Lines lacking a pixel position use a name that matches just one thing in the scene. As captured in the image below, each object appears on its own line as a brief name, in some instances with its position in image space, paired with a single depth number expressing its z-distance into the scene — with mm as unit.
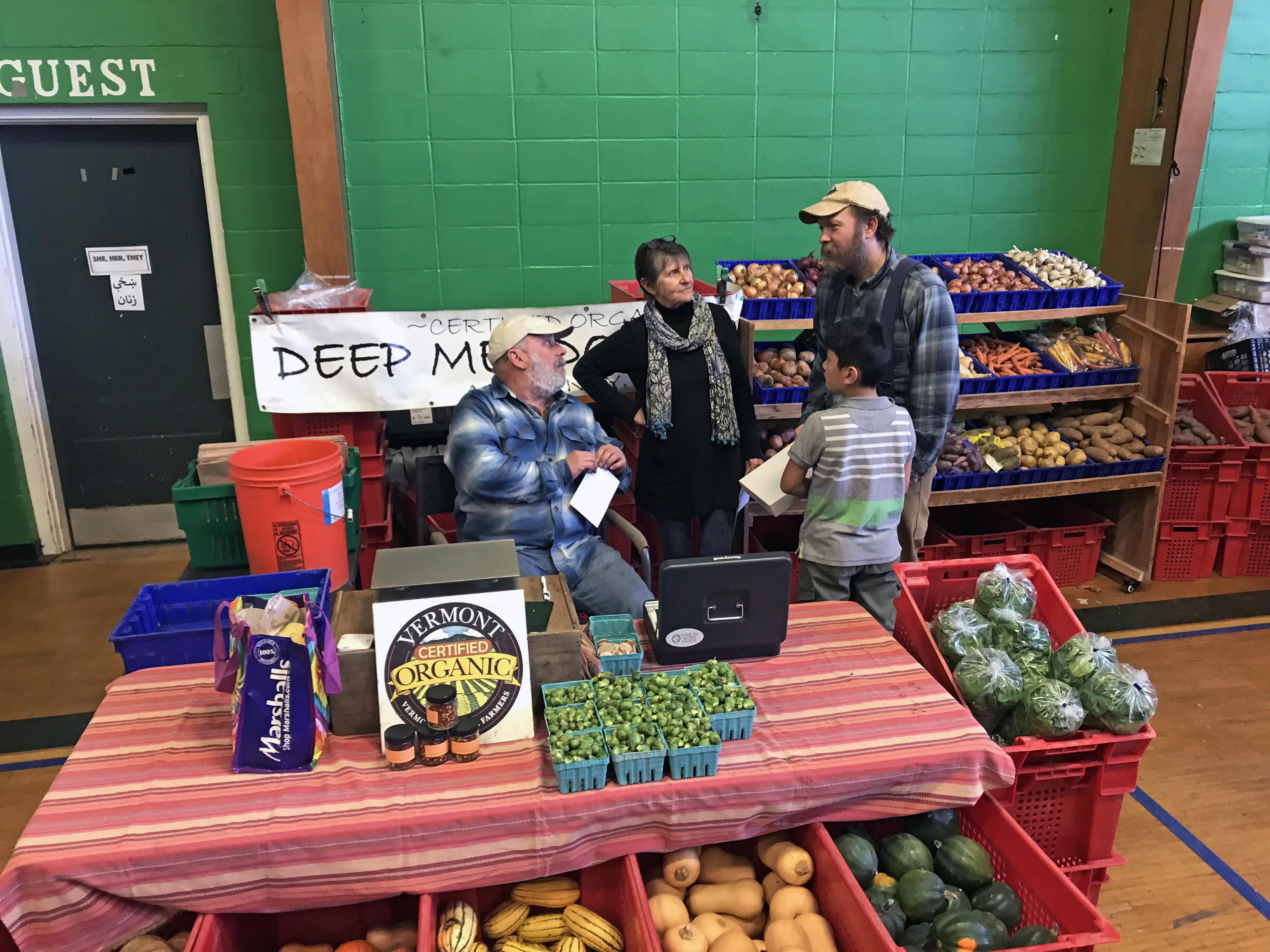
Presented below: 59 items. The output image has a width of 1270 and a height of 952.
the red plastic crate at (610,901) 1968
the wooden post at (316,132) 4680
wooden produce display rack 4785
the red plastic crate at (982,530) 5008
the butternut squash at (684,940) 2004
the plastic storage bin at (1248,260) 5906
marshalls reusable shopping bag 2053
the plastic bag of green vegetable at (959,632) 2684
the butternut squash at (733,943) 2031
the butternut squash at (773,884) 2209
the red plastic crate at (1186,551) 5234
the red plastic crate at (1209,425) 5102
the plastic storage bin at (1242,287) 5977
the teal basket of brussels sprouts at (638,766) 2029
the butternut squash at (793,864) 2180
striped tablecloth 1898
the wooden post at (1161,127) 5223
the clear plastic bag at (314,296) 4395
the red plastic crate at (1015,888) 1965
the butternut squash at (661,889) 2166
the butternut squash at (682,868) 2186
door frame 5062
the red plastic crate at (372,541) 4449
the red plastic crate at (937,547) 4902
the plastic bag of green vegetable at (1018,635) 2729
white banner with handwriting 4223
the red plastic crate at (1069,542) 5125
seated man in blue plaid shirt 3357
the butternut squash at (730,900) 2168
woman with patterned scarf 3857
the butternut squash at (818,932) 2057
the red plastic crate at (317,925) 2137
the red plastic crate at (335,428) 4391
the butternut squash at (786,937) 2035
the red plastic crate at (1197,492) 5156
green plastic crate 3393
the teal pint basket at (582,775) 1998
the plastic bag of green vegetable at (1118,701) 2480
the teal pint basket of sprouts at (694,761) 2055
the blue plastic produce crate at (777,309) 4527
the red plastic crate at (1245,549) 5223
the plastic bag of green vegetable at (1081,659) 2582
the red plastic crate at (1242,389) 5777
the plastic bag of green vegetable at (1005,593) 2836
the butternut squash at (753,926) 2162
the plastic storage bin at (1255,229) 5902
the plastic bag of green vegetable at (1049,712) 2455
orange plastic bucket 3160
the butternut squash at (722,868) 2240
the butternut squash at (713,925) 2080
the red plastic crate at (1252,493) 5137
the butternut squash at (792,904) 2121
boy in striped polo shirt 3025
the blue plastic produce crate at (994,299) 4746
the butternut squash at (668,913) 2086
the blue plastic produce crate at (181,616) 2658
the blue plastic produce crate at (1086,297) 4932
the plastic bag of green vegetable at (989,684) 2512
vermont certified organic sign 2129
